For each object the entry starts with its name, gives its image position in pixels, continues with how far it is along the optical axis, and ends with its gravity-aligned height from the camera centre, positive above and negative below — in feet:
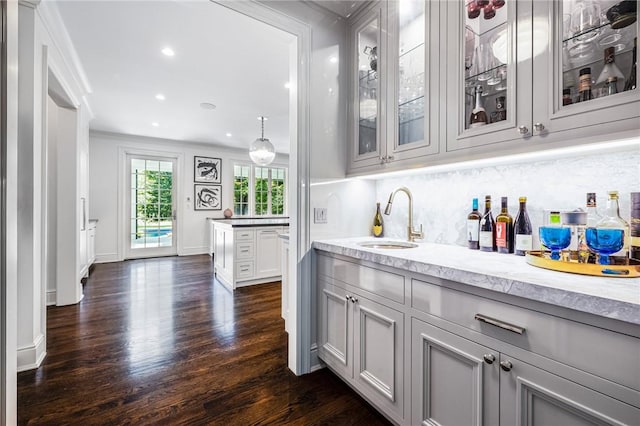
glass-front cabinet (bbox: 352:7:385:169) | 6.01 +2.89
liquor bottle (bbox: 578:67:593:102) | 3.32 +1.52
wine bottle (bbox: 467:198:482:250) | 5.08 -0.25
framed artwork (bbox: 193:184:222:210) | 22.41 +1.26
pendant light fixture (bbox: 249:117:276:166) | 15.29 +3.38
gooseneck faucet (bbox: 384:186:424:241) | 6.03 -0.33
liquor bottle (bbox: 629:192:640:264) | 3.33 -0.20
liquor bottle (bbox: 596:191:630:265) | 3.28 -0.13
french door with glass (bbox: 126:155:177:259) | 20.45 +0.41
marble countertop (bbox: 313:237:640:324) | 2.35 -0.69
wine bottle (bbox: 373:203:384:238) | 7.02 -0.31
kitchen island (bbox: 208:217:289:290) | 12.98 -1.92
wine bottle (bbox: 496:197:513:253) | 4.65 -0.31
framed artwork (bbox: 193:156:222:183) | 22.40 +3.49
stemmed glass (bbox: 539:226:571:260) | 3.74 -0.33
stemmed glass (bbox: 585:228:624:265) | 3.22 -0.33
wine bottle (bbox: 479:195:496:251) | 4.83 -0.31
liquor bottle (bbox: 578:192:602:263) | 3.57 -0.13
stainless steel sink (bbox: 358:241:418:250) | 5.82 -0.67
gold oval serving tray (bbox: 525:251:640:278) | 2.94 -0.61
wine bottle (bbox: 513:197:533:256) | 4.36 -0.29
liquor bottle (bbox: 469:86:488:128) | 4.38 +1.56
